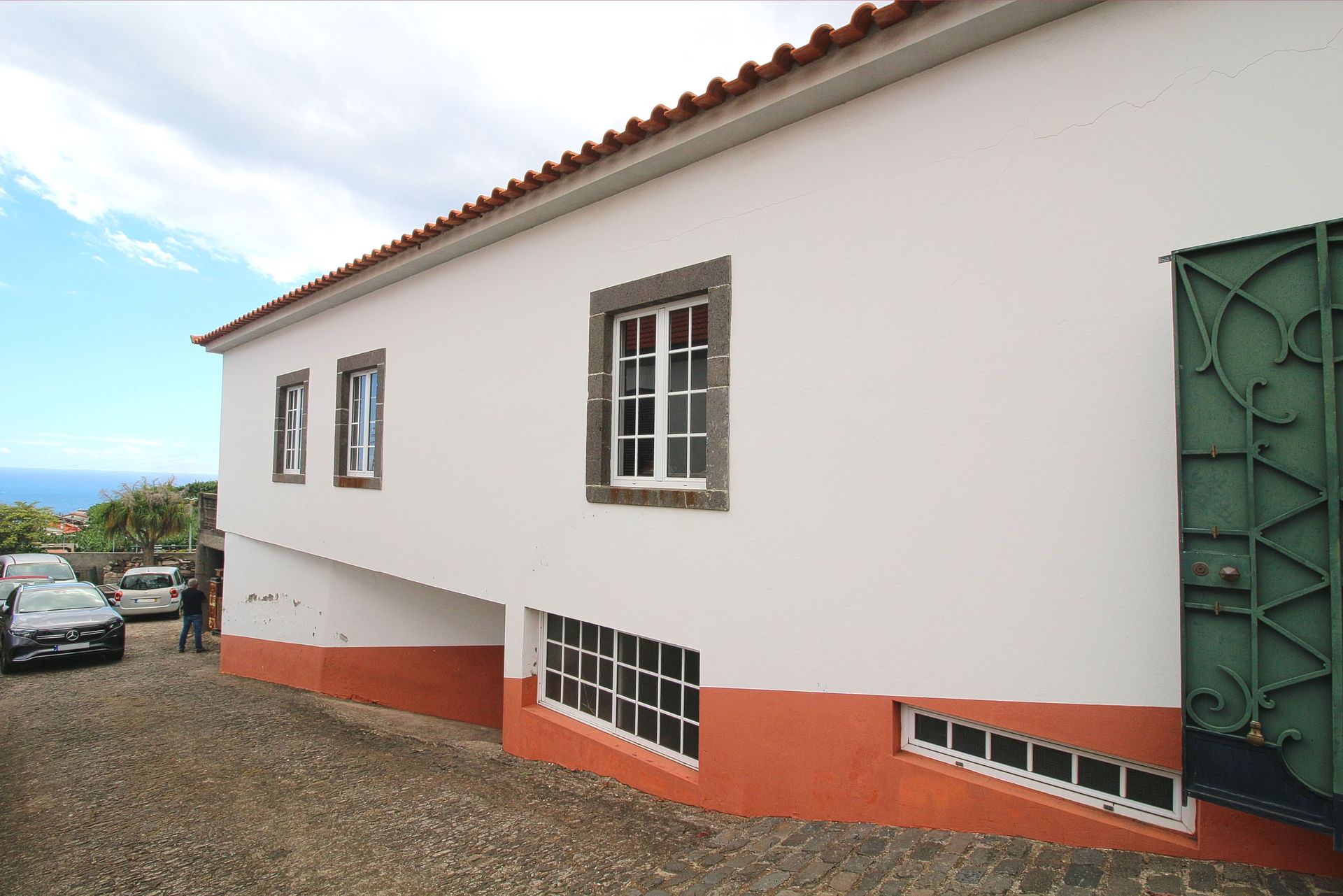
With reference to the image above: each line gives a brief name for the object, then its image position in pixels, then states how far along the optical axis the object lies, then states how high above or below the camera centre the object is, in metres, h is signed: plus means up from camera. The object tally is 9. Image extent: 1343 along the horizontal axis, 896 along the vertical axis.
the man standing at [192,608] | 14.98 -2.95
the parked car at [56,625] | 12.19 -2.80
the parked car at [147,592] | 19.44 -3.44
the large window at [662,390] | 4.79 +0.64
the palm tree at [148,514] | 26.88 -1.76
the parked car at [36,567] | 18.25 -2.61
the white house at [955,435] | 2.72 +0.23
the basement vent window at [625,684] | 5.14 -1.66
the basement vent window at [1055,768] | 3.16 -1.39
